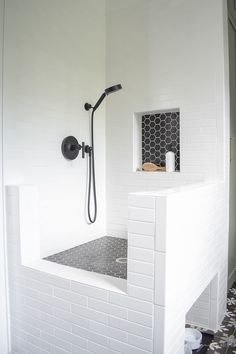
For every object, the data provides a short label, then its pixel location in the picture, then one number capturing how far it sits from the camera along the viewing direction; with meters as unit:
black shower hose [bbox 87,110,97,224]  2.39
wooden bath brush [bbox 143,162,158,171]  2.38
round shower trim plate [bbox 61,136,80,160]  2.12
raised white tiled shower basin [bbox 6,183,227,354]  1.14
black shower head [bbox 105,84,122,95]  2.00
